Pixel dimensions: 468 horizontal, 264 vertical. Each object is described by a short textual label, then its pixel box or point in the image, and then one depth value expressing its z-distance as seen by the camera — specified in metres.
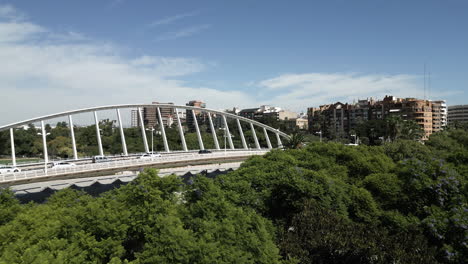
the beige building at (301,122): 143.75
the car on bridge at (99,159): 36.77
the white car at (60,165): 31.85
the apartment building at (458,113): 150.10
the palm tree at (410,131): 67.00
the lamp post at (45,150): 32.39
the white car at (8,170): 29.89
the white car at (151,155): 42.09
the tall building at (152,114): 181.88
